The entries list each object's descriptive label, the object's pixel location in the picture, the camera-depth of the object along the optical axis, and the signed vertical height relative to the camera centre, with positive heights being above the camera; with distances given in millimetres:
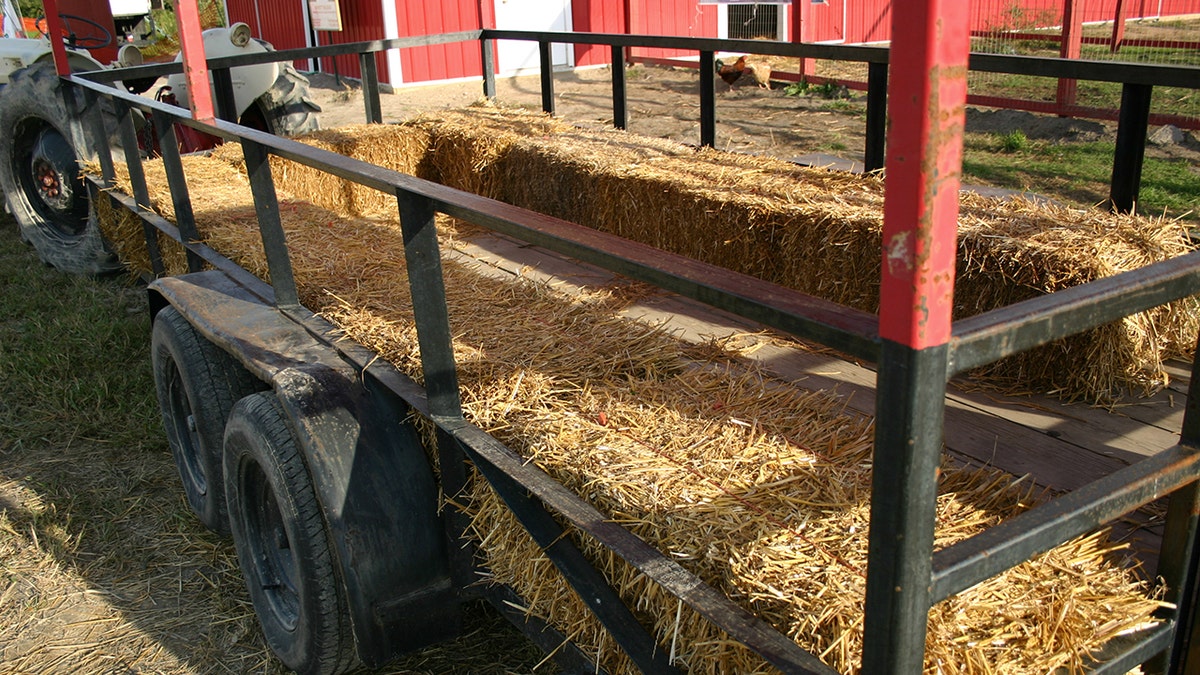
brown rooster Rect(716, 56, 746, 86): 15211 -1099
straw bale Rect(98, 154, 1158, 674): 1682 -959
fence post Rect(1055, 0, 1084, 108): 12633 -621
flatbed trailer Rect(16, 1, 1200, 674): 1253 -953
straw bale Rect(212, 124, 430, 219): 5855 -852
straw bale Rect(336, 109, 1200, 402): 2830 -816
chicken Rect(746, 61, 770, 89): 15164 -1130
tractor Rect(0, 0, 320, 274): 6219 -734
